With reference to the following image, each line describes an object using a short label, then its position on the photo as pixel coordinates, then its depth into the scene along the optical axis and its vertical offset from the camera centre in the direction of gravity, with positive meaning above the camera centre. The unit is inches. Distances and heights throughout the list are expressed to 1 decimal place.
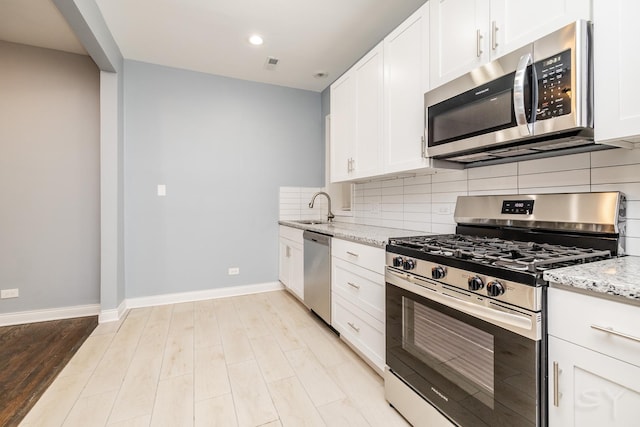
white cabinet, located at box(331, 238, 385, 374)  71.0 -23.2
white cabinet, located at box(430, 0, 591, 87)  46.6 +33.6
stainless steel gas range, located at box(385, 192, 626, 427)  37.9 -14.3
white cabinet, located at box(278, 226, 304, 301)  120.1 -21.5
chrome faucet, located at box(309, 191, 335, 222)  145.9 -1.5
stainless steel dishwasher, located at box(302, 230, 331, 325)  96.7 -21.6
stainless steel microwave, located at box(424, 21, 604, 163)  43.3 +19.1
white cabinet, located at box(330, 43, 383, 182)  89.0 +30.9
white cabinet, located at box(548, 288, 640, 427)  30.5 -16.7
